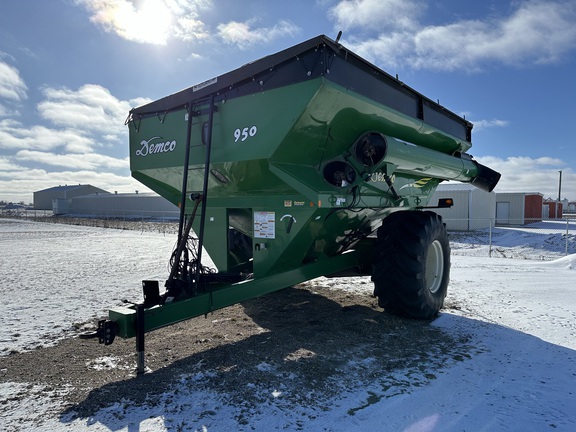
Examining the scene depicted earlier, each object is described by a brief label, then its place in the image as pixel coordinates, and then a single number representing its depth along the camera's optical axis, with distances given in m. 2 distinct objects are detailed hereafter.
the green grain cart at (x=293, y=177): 3.82
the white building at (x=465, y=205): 24.62
